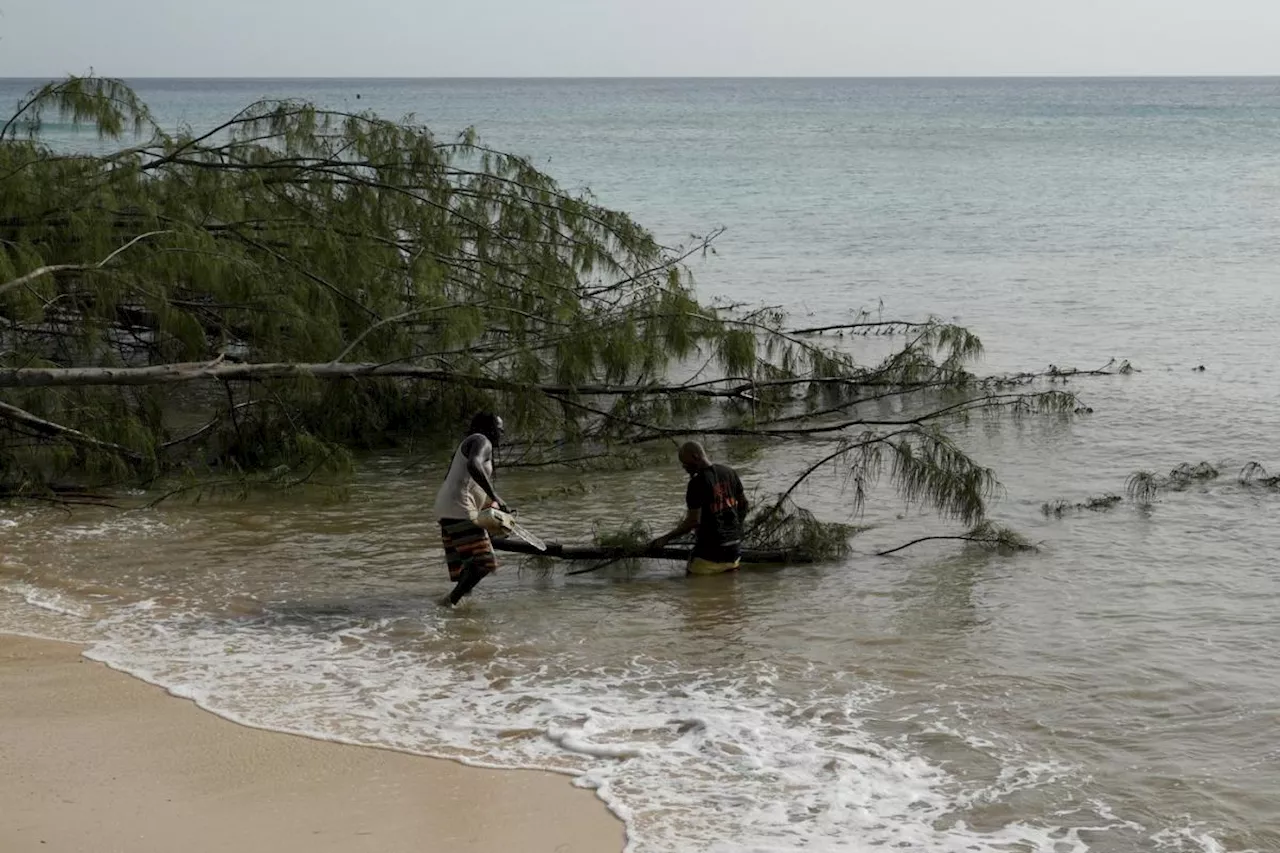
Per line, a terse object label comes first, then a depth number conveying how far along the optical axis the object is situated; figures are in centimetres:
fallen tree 1178
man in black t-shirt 955
